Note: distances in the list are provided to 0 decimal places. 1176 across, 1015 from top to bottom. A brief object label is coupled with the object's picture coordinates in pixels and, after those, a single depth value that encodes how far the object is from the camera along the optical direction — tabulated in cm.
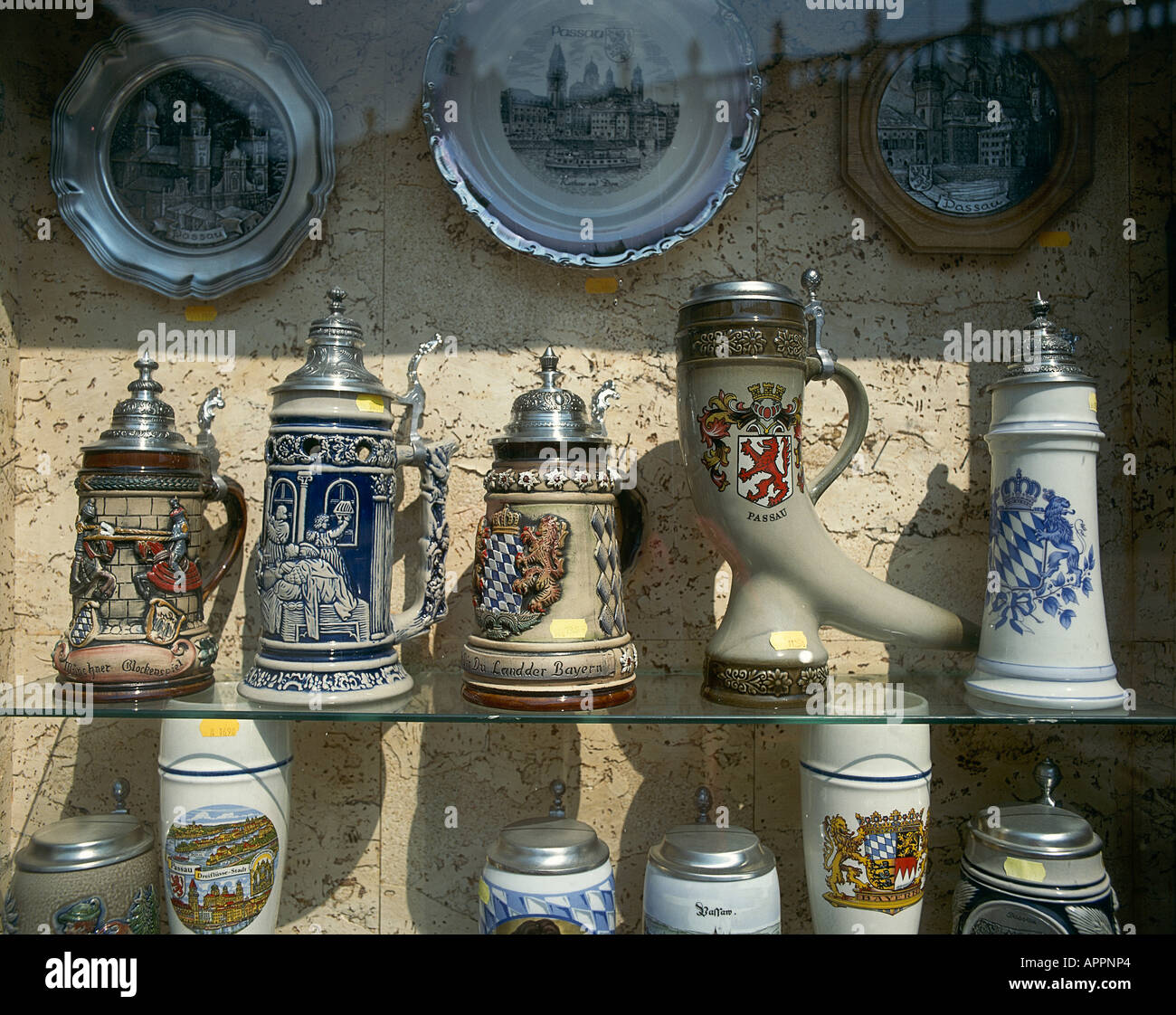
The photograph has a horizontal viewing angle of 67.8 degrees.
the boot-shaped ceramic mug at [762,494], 115
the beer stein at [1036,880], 112
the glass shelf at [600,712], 113
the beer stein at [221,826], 113
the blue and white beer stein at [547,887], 109
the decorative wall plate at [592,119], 141
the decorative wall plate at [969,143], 142
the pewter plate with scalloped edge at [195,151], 142
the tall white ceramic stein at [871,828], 113
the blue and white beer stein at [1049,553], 115
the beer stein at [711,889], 108
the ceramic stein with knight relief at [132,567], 118
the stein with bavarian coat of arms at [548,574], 113
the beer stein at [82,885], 112
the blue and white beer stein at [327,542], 115
